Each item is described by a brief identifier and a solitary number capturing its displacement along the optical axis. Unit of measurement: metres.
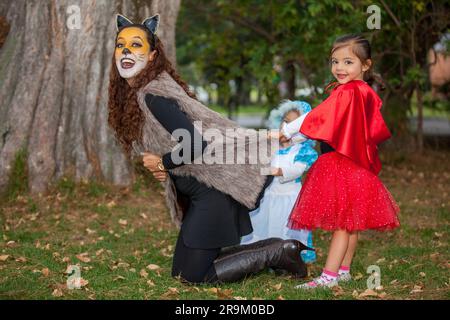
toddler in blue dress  5.08
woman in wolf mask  4.39
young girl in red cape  4.20
